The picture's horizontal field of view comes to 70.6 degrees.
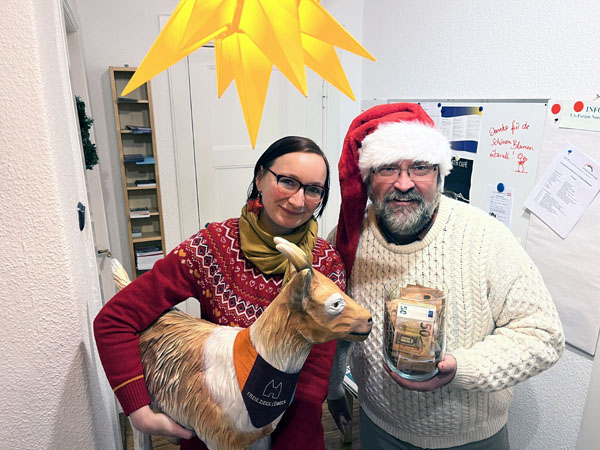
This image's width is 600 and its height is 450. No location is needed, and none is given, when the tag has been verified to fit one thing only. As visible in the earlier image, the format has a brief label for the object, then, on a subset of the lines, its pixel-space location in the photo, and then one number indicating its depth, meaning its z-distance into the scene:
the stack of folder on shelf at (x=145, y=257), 2.56
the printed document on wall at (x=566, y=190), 1.43
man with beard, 0.97
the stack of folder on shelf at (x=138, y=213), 2.51
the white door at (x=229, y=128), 2.54
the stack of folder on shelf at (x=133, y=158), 2.42
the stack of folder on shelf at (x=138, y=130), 2.38
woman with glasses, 0.89
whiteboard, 1.65
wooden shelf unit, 2.36
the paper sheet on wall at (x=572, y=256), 1.43
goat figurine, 0.75
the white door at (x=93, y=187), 1.91
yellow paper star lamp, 0.56
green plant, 1.87
